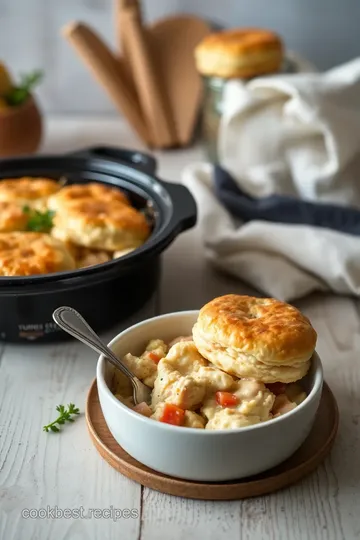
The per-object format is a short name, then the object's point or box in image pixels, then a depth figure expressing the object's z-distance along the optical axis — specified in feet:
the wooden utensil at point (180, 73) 7.45
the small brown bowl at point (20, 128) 6.63
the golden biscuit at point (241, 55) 6.38
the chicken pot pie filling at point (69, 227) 4.28
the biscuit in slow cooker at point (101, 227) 4.54
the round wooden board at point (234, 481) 3.26
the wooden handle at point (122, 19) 7.07
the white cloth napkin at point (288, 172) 5.05
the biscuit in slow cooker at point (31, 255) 4.15
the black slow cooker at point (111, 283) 3.92
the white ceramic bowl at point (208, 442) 3.12
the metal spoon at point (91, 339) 3.57
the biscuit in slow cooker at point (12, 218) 4.72
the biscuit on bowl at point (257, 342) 3.29
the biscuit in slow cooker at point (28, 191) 5.04
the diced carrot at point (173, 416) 3.29
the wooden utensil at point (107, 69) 6.91
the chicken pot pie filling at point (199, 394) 3.28
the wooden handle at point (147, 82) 7.11
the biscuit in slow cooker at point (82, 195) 4.88
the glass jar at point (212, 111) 6.64
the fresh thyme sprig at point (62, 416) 3.75
